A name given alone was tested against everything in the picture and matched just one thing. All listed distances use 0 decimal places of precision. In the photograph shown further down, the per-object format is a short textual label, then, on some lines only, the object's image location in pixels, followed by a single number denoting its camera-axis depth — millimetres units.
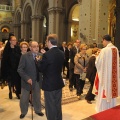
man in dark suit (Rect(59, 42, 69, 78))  10736
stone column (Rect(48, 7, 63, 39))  17969
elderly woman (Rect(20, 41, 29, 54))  5992
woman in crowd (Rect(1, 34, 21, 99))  6078
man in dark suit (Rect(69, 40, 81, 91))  7996
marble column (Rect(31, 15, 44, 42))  22953
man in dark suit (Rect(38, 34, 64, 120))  3988
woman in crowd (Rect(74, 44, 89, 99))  6855
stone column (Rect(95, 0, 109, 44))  12227
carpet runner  2240
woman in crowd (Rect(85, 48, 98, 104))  6504
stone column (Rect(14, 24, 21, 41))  30938
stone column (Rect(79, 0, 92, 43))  12578
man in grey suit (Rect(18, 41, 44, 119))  4867
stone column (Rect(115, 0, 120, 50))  12533
